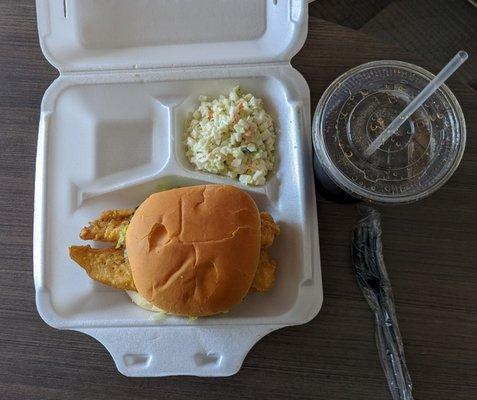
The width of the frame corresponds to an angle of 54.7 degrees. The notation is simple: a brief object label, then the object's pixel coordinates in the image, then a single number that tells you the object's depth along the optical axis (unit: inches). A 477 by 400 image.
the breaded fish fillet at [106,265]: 12.7
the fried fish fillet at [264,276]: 12.6
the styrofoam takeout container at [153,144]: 12.9
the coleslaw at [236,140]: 13.9
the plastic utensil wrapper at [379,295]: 12.7
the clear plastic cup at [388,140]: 11.7
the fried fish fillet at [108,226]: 13.3
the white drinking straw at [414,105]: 10.2
